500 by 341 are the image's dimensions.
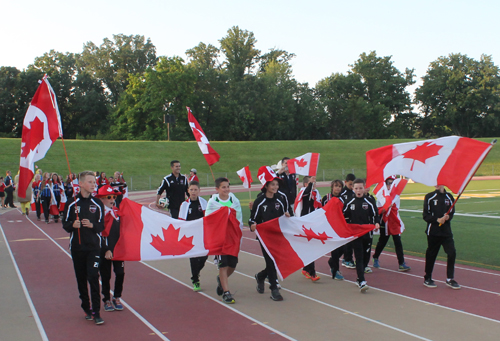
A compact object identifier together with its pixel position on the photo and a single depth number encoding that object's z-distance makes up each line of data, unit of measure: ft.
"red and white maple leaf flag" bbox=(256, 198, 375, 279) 25.52
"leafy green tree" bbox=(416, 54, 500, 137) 277.03
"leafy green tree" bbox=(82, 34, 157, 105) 278.26
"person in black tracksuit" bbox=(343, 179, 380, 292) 27.30
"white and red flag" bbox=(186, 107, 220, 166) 39.88
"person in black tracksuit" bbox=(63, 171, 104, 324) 20.46
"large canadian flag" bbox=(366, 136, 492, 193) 25.11
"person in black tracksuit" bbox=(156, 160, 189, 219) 34.42
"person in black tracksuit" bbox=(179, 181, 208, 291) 26.34
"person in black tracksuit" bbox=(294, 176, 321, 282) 33.09
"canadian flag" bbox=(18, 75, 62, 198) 22.13
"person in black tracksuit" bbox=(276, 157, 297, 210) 38.78
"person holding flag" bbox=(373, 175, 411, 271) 31.19
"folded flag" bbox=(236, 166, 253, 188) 44.78
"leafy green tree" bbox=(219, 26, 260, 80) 298.35
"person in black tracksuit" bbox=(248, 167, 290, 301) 25.40
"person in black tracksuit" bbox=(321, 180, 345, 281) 28.66
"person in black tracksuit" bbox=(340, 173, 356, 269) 30.58
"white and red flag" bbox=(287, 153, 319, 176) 38.51
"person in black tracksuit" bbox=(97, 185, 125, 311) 22.16
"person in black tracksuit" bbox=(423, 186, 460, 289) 25.76
